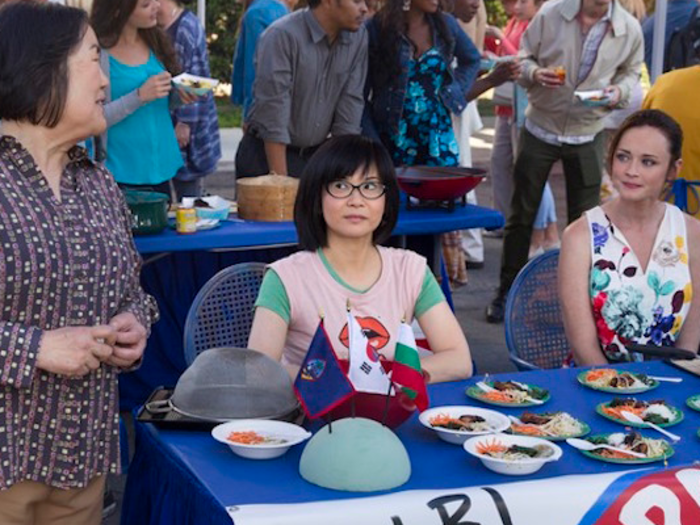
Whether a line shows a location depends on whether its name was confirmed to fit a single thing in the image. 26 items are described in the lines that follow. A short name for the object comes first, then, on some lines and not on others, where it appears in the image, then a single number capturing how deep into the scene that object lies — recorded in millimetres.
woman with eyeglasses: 5853
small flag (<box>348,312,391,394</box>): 4748
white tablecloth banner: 4150
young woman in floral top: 6821
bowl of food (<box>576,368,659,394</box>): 5624
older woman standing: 4369
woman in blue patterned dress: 10625
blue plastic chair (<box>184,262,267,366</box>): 6938
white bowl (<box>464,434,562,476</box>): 4481
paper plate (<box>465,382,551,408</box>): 5388
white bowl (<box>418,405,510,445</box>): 4830
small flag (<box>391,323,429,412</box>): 4711
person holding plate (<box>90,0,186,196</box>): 9195
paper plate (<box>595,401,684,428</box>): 5145
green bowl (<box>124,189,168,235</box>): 8422
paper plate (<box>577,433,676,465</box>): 4663
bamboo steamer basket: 9100
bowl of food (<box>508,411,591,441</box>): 4954
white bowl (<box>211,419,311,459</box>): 4577
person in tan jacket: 11604
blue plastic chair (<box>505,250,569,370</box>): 7389
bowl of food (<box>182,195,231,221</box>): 9004
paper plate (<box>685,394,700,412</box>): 5409
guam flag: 4557
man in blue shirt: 12356
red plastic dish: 9291
